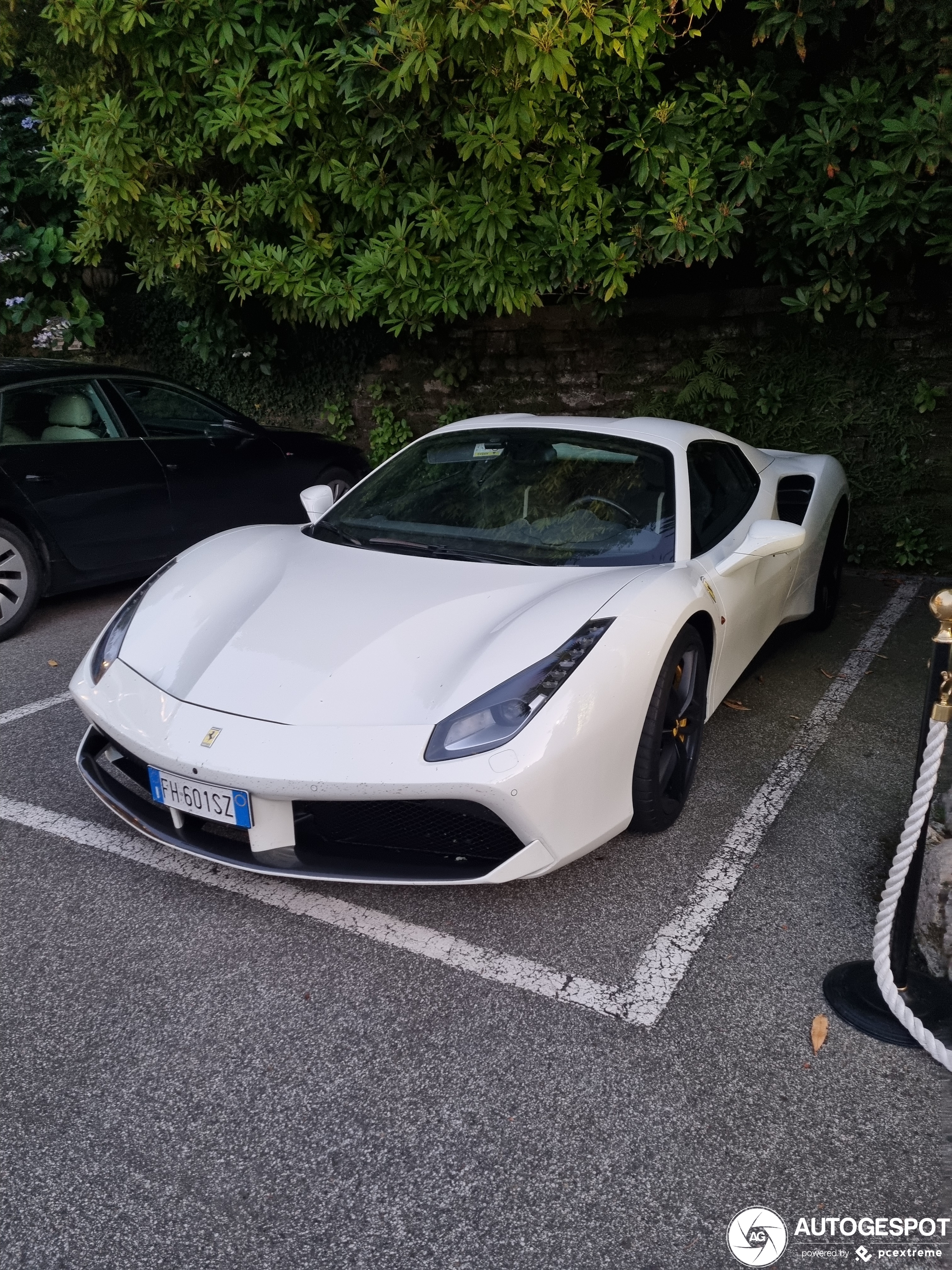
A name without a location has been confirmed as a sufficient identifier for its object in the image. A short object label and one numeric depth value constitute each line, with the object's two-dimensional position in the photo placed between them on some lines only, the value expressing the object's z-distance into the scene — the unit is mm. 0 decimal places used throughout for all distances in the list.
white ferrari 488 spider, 2271
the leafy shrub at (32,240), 7758
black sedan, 4906
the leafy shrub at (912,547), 6242
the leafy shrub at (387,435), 8258
